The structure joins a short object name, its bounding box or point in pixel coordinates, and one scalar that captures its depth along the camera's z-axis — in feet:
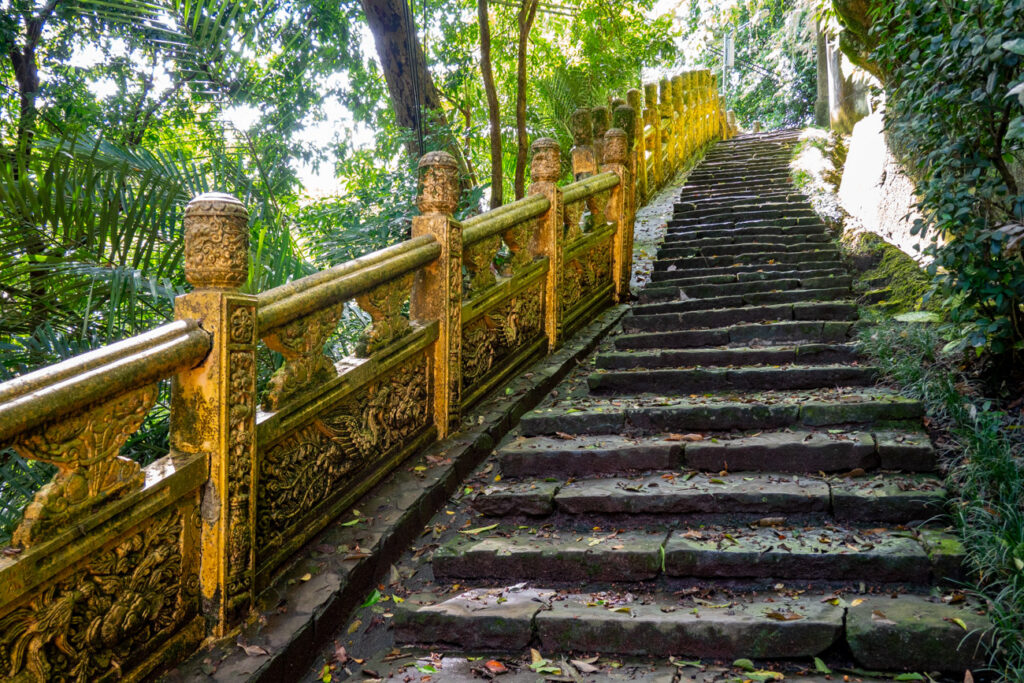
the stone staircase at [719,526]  8.36
